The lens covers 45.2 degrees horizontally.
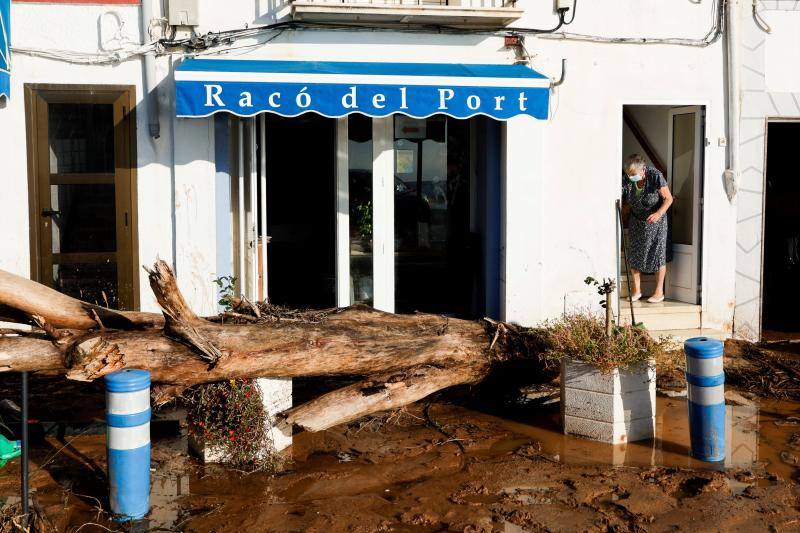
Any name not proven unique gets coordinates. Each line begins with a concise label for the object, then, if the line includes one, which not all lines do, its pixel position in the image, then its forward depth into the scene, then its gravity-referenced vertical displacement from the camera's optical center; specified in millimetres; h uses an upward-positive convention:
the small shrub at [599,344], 7312 -1015
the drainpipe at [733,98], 10586 +1268
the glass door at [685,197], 10992 +190
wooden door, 9719 +259
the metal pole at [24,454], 5482 -1381
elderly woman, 10812 -66
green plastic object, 6660 -1601
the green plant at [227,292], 8008 -685
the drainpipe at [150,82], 9625 +1366
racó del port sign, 9008 +1207
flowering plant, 6785 -1450
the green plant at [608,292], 7543 -641
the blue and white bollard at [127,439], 5859 -1357
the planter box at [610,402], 7379 -1464
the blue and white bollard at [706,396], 6871 -1324
